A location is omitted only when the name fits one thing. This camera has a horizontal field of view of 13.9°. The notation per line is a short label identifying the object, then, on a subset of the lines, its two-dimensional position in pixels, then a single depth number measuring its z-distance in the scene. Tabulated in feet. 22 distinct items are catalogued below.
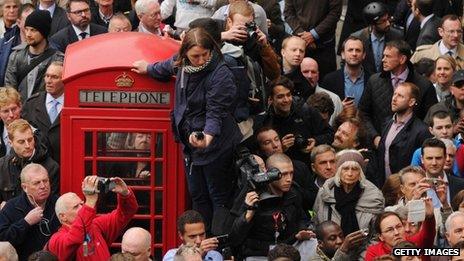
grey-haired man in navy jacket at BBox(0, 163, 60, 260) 60.23
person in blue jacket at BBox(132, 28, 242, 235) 59.11
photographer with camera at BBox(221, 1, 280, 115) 60.85
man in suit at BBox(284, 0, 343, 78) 79.77
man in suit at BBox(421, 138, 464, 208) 63.72
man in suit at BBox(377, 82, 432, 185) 68.13
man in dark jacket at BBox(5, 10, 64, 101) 69.51
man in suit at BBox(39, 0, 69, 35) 76.13
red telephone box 60.90
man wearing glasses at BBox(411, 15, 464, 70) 76.18
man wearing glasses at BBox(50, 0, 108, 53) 73.10
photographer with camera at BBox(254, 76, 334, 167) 66.03
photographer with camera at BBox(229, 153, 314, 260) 59.88
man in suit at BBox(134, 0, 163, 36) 71.92
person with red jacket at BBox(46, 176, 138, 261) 58.34
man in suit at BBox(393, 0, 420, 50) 81.56
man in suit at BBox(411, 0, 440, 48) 78.95
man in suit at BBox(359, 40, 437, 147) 72.13
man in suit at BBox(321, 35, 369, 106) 75.15
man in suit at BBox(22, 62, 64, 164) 65.72
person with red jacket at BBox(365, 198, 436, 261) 58.49
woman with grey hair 62.34
